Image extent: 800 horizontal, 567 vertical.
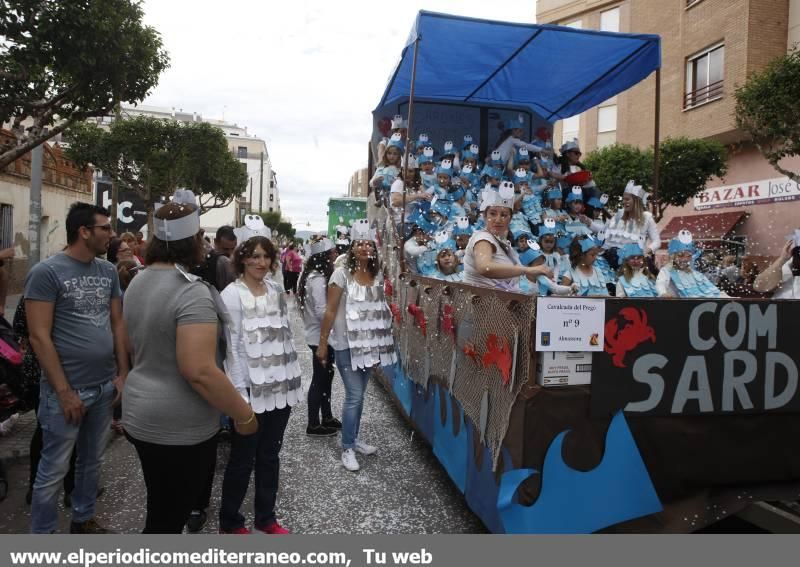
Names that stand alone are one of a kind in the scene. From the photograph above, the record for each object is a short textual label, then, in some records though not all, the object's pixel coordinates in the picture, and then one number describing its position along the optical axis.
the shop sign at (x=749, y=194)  16.52
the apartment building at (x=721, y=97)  16.58
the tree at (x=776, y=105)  11.38
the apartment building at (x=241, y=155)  71.25
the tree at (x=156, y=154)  22.16
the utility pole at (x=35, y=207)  8.75
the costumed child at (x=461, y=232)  6.57
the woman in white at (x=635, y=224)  6.36
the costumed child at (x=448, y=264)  5.84
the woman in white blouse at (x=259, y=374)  3.04
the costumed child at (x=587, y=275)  5.70
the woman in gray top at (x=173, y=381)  2.10
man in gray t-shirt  2.78
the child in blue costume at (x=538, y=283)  4.80
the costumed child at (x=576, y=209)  7.14
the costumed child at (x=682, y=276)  5.23
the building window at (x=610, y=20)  26.57
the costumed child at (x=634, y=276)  5.44
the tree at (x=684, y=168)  16.34
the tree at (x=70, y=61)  6.16
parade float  2.60
